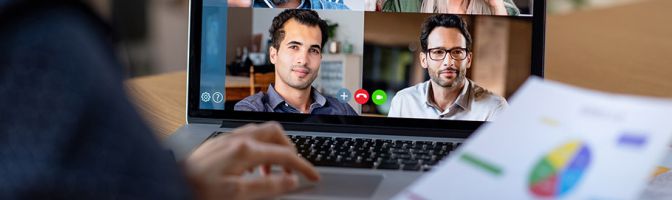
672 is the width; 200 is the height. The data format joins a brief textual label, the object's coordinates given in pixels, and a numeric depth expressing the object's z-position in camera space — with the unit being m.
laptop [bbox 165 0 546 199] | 1.20
